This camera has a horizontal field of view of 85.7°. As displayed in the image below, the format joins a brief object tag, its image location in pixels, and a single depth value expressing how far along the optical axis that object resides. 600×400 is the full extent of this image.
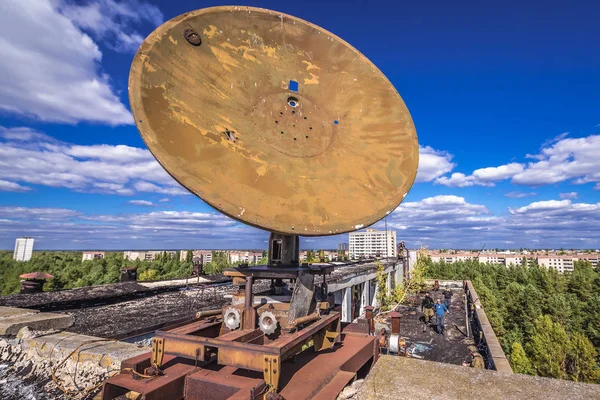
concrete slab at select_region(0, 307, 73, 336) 5.12
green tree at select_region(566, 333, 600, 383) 34.91
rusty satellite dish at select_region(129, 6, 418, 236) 3.64
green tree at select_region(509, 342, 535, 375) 31.44
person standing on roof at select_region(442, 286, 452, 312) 22.11
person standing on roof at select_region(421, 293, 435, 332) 18.59
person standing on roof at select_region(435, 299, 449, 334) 16.42
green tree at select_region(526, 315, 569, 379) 36.16
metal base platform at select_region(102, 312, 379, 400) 2.86
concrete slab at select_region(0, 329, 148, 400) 4.27
